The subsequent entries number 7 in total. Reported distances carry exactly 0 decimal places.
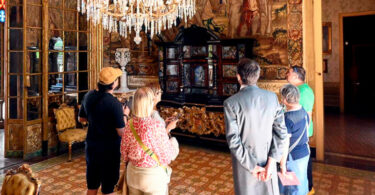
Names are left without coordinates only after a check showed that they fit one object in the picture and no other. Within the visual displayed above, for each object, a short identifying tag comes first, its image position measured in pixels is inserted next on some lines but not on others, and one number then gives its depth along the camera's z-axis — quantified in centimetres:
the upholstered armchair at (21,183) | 202
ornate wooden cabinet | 639
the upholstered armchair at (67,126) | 596
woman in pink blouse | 232
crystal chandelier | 423
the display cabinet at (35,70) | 600
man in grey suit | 243
